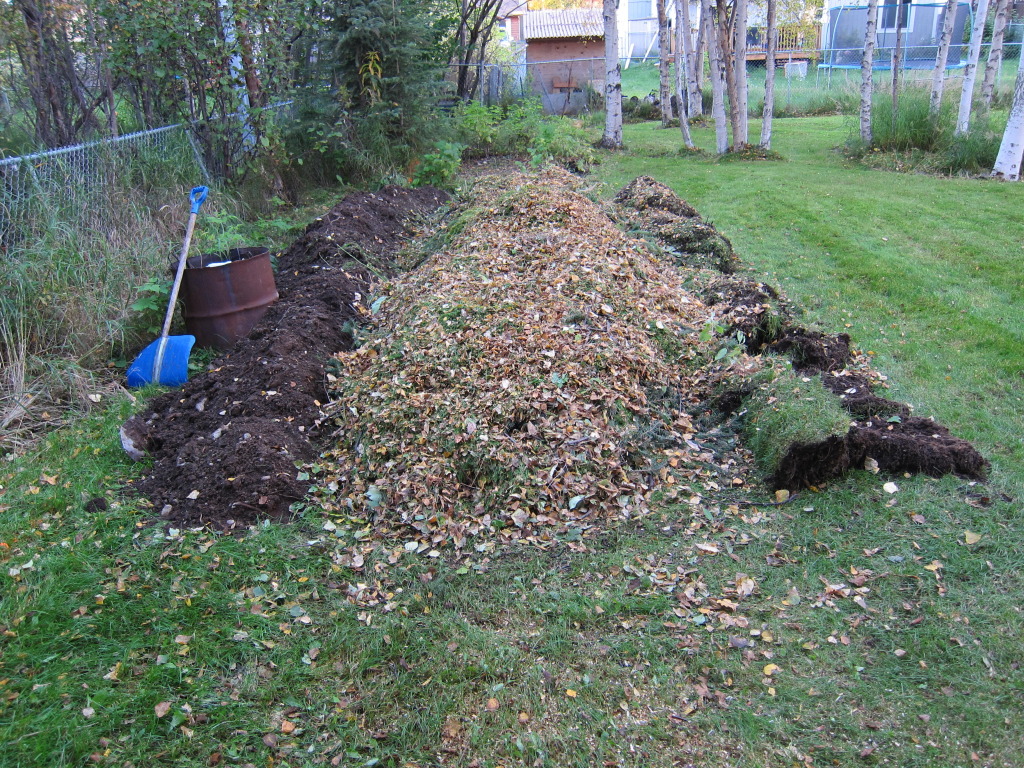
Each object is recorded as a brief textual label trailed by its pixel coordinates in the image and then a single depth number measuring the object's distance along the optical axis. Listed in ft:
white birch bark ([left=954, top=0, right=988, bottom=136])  34.04
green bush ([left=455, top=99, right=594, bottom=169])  38.45
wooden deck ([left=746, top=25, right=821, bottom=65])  80.53
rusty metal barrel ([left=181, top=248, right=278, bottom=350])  16.93
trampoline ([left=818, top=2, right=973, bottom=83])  73.51
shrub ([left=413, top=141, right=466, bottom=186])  32.37
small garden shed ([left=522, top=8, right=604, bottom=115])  64.34
